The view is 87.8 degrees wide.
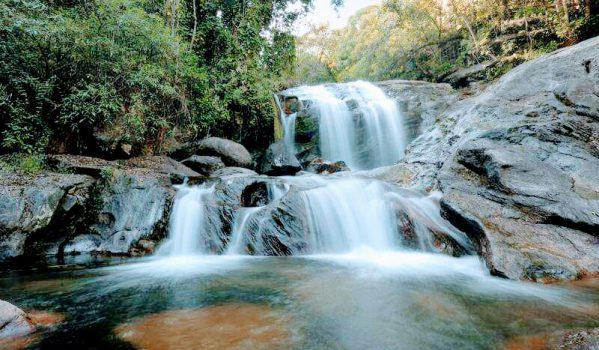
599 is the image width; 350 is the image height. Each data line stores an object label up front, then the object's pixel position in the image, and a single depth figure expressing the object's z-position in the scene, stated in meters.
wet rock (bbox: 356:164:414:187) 8.01
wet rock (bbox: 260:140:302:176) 10.62
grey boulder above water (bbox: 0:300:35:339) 2.36
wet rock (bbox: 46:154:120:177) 6.45
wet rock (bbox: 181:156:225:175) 9.71
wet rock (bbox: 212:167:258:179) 8.82
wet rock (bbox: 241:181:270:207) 6.94
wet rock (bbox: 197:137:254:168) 10.43
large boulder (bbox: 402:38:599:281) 4.01
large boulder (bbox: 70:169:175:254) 5.71
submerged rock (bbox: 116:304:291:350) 2.27
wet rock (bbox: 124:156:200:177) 7.98
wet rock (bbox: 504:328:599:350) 1.97
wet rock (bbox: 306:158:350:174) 11.07
